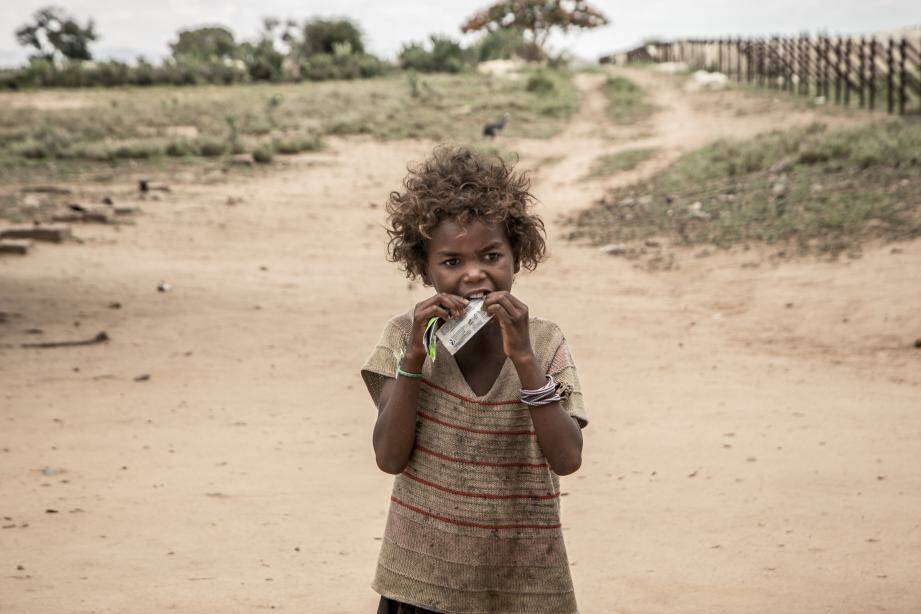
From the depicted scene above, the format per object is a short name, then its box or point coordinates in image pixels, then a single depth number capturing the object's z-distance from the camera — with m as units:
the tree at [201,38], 59.25
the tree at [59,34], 53.66
